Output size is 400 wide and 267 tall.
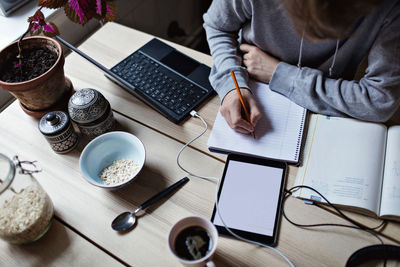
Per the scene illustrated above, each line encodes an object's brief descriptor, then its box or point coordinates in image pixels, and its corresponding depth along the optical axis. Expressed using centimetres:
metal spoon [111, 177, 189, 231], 71
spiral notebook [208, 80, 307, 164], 78
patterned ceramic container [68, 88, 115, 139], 79
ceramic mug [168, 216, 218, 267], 58
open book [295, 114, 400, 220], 69
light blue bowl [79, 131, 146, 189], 76
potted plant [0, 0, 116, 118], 81
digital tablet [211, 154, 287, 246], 69
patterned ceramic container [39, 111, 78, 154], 79
